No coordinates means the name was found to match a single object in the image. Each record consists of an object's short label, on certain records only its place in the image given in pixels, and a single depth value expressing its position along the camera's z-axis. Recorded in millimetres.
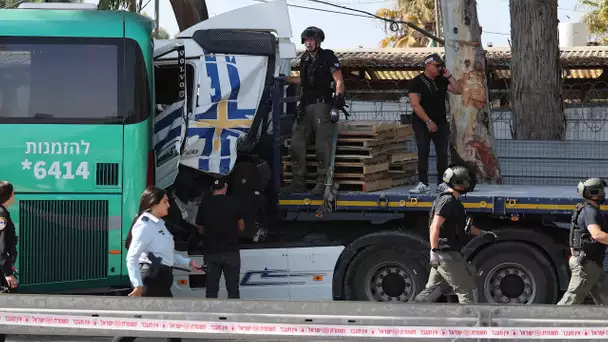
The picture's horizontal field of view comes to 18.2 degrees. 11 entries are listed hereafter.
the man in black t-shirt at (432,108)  20678
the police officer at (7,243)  15553
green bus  17917
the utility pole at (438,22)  51496
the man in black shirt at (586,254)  16801
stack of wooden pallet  19401
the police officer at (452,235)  16508
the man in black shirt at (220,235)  17873
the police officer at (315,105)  19327
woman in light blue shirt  14628
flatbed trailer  18960
